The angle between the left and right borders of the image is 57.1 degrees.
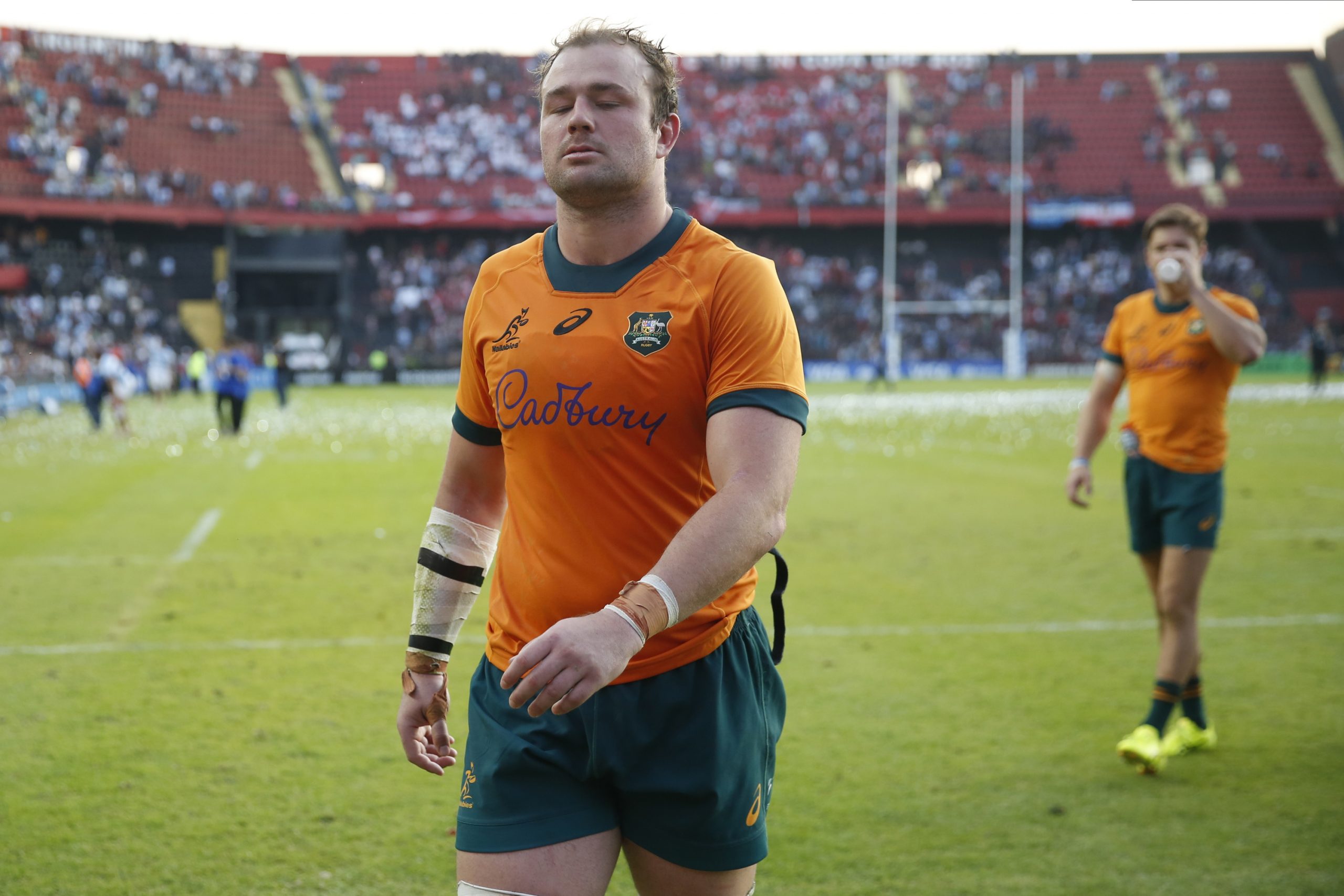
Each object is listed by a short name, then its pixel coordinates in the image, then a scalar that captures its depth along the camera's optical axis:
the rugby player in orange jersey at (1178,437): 5.43
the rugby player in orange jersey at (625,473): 2.53
